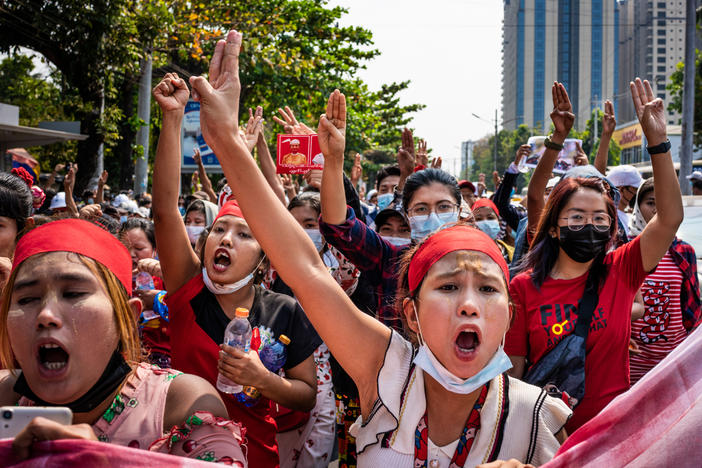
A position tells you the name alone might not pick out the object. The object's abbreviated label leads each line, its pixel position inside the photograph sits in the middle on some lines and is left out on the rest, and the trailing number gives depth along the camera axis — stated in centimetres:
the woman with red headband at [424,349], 190
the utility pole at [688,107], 1346
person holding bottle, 251
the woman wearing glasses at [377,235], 293
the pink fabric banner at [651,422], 139
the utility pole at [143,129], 1434
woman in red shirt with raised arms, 266
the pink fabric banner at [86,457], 130
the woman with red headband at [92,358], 167
